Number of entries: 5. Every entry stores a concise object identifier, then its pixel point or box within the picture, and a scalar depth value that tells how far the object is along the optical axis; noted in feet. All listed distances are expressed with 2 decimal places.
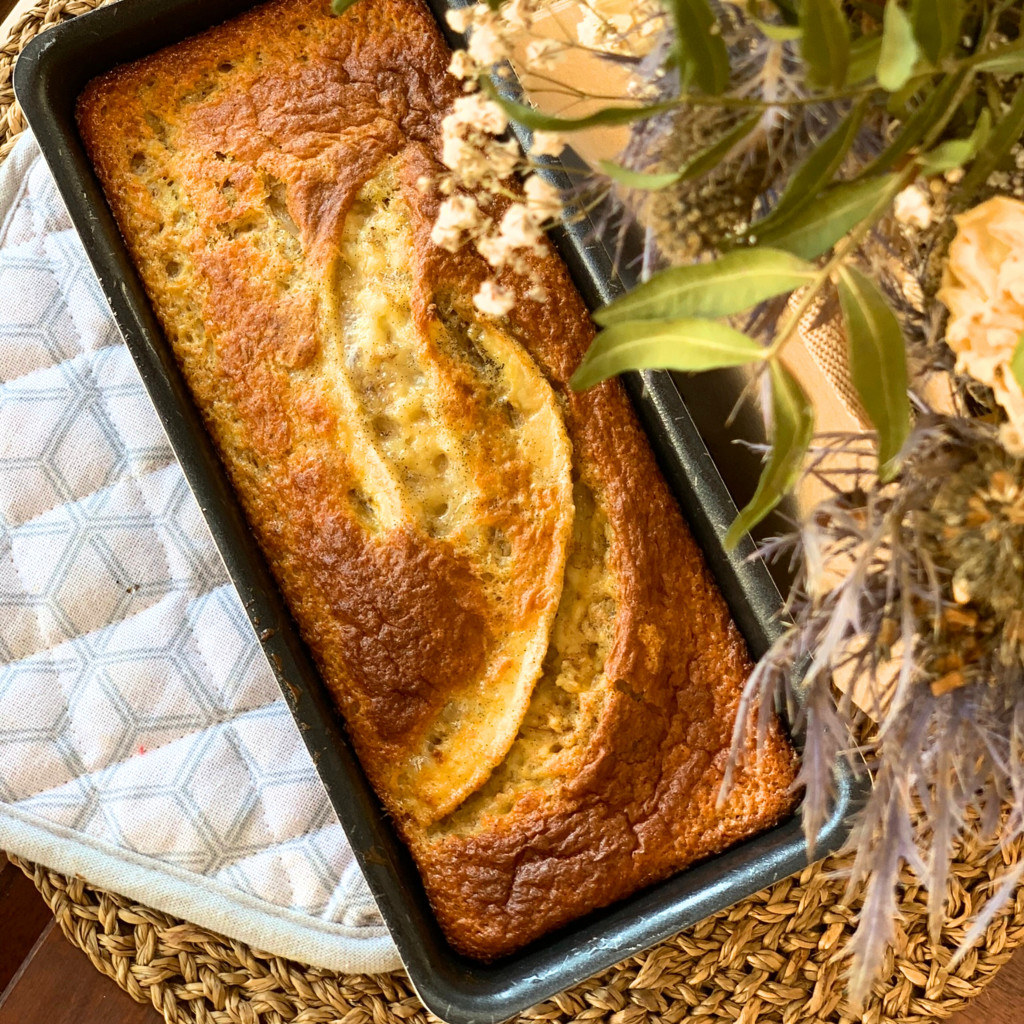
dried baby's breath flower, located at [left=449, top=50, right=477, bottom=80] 1.89
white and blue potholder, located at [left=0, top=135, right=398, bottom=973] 2.26
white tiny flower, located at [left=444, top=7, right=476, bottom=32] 1.90
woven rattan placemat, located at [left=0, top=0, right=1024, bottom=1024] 2.23
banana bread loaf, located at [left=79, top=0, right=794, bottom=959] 2.17
